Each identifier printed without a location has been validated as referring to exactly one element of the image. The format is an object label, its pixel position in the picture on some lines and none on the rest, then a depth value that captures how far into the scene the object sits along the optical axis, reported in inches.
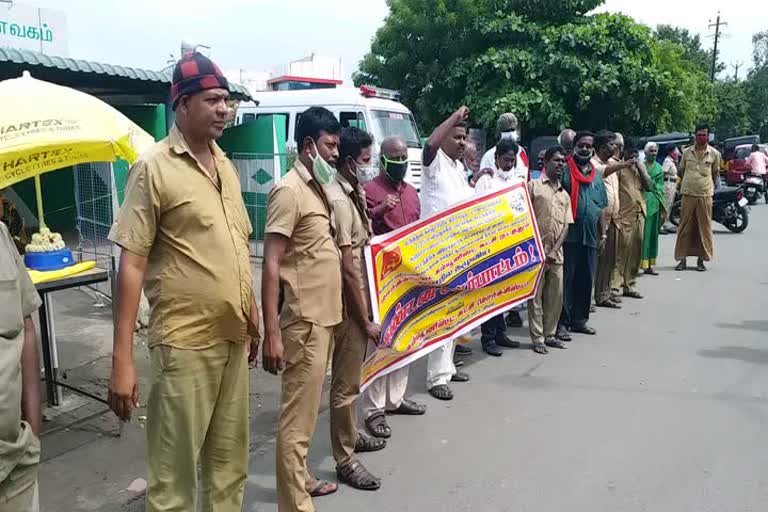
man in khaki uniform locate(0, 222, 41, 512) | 75.2
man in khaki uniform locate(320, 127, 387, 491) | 128.3
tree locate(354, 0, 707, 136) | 638.5
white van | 475.5
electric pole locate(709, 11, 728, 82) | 1702.5
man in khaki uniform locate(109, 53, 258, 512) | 86.6
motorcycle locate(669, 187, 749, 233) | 507.2
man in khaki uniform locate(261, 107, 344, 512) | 112.3
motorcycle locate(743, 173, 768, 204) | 711.9
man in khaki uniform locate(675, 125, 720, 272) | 365.2
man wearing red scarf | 240.4
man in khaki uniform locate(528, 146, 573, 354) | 221.1
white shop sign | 491.5
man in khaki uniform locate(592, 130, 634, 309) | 281.3
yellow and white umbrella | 136.0
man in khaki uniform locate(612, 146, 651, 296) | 299.4
